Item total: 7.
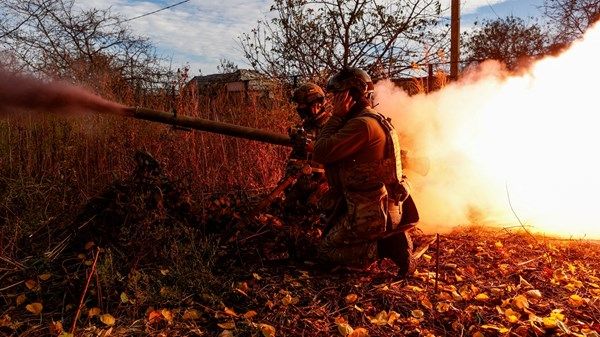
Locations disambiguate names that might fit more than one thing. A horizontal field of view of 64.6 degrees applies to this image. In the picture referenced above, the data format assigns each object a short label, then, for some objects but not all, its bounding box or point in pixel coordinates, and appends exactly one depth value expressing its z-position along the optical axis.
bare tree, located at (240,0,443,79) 12.10
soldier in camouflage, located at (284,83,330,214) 5.30
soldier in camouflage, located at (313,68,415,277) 4.50
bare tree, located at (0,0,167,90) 9.91
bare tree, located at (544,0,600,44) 19.14
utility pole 12.90
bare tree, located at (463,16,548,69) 21.91
